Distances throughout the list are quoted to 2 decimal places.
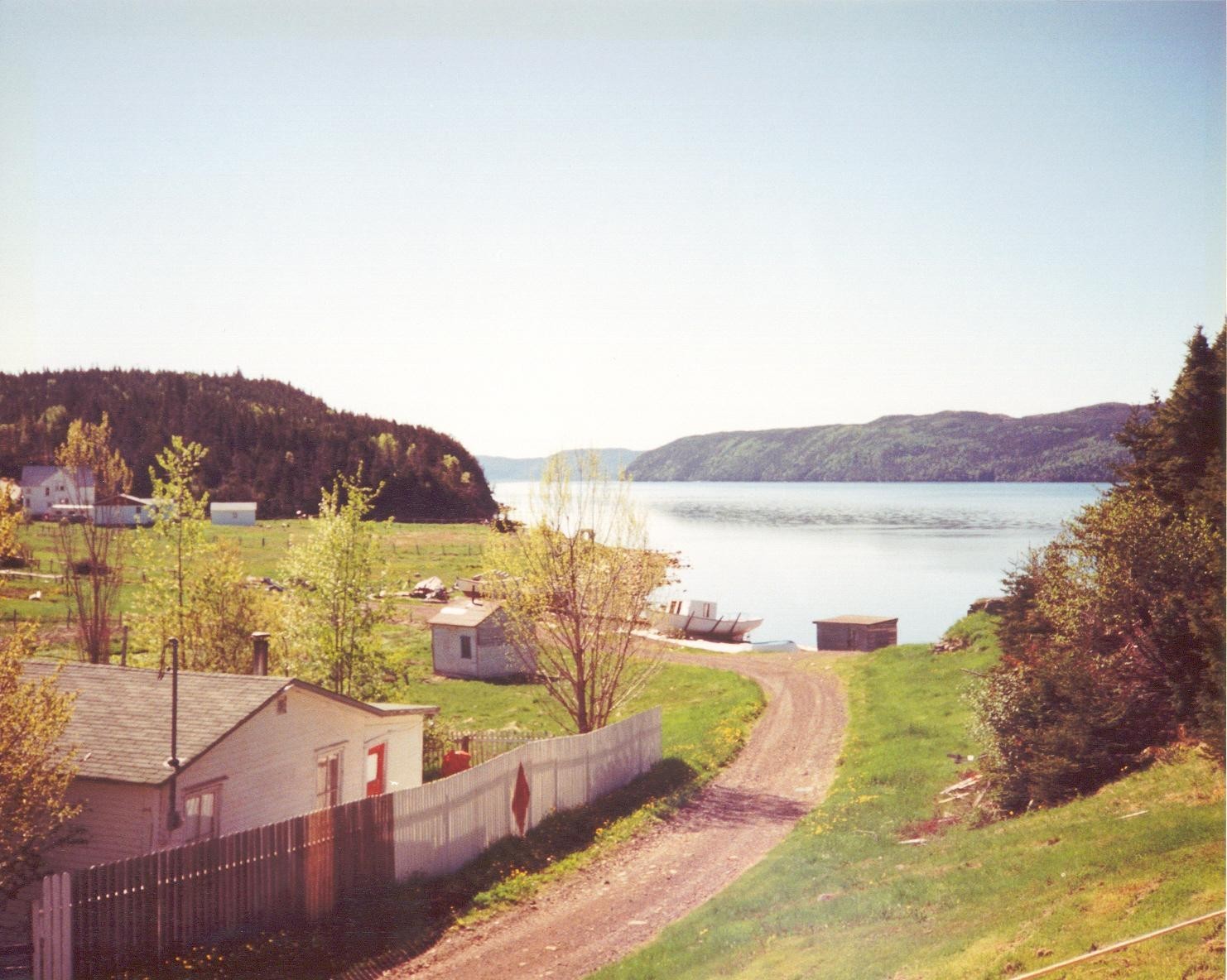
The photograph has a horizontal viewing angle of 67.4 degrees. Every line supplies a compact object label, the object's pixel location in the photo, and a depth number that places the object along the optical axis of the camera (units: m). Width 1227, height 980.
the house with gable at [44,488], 126.12
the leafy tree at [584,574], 29.72
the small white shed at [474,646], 51.06
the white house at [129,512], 108.30
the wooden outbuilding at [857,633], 60.12
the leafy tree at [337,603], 32.41
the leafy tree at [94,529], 37.41
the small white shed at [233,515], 128.62
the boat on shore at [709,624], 72.62
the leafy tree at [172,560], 34.62
